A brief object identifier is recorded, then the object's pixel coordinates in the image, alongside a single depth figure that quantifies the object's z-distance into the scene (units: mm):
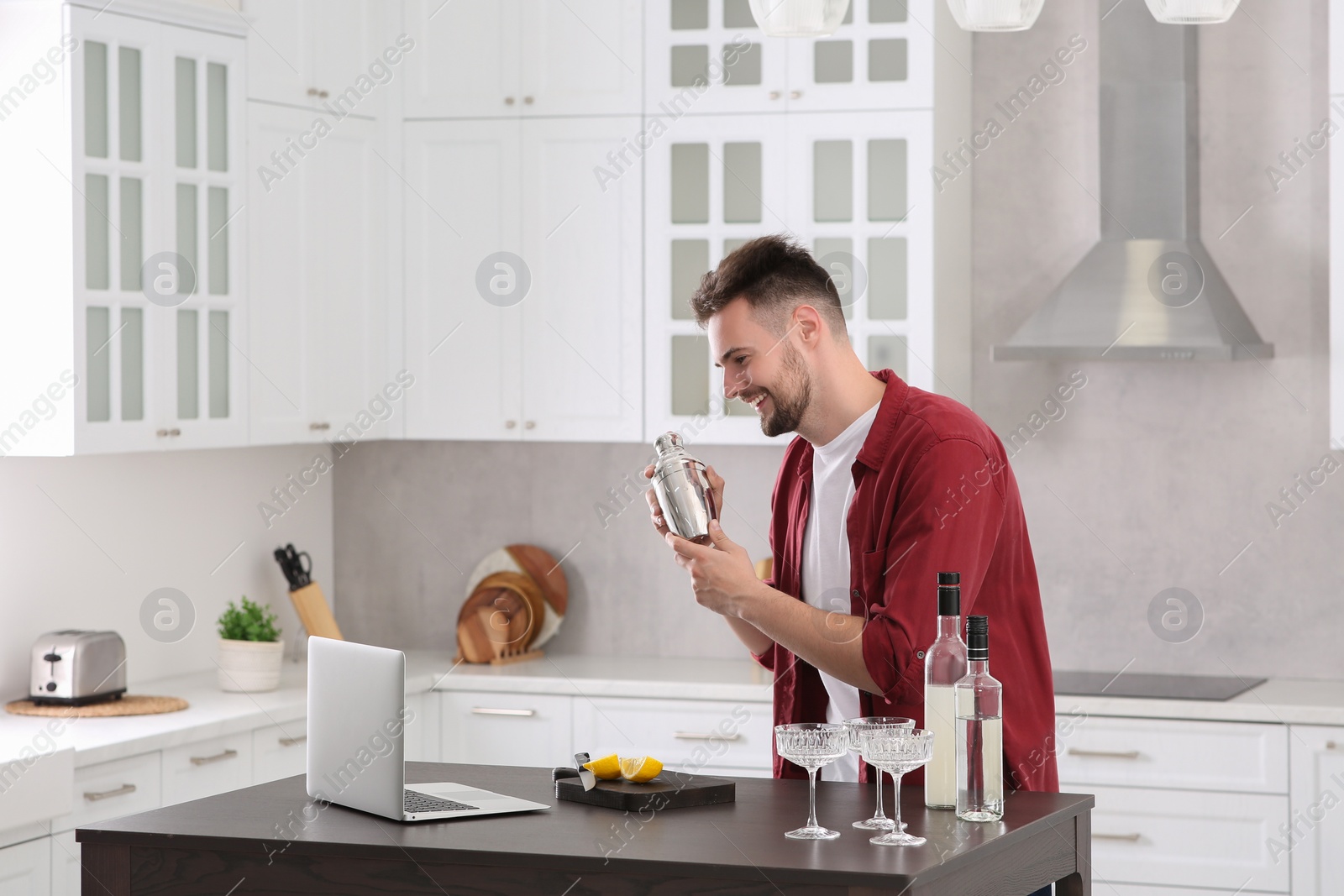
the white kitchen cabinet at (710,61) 4223
